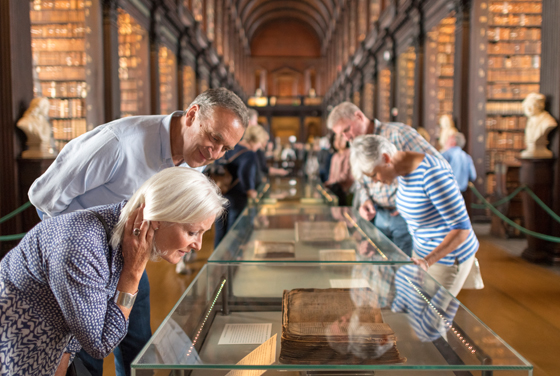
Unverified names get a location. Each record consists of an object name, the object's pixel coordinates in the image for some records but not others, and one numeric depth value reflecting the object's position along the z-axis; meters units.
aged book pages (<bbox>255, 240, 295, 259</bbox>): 2.21
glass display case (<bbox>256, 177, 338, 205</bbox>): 4.54
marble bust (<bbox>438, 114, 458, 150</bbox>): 6.69
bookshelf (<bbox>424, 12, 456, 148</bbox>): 8.30
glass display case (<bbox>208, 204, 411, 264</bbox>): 2.13
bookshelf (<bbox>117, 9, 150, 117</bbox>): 8.16
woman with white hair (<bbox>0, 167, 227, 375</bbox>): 1.15
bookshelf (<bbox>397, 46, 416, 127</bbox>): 9.46
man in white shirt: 1.67
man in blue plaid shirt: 2.98
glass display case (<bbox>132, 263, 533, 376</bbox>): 1.04
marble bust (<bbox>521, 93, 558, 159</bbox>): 5.07
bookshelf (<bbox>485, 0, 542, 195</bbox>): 7.84
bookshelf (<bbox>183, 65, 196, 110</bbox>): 11.24
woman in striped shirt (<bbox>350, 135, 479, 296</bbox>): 2.04
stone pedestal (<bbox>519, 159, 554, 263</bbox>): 5.18
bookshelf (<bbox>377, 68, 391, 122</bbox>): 11.50
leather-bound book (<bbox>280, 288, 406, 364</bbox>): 1.07
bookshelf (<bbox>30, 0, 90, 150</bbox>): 6.70
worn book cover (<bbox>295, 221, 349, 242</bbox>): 2.65
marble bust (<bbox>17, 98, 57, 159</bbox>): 4.64
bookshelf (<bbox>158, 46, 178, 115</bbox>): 9.76
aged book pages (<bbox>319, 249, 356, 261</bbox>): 2.12
